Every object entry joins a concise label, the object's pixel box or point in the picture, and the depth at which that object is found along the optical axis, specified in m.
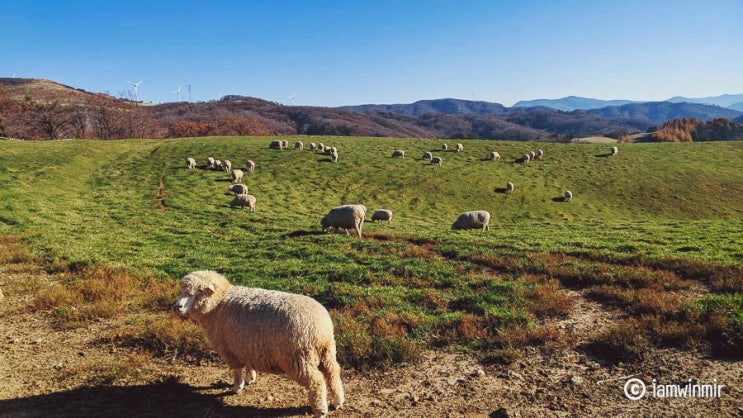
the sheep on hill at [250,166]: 51.75
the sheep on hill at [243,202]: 35.84
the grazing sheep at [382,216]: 34.31
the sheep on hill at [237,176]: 46.59
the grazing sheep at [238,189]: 41.00
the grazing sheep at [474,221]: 30.81
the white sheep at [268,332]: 6.39
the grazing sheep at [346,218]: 25.58
